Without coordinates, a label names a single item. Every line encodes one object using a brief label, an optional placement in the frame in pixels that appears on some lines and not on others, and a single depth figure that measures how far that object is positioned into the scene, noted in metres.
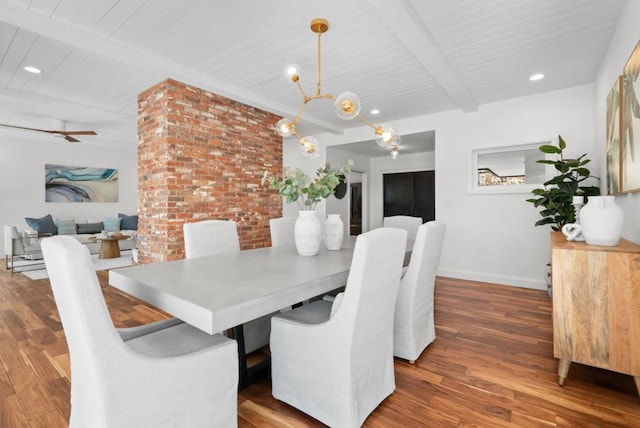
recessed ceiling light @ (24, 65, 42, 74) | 3.13
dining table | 1.03
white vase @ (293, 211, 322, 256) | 2.04
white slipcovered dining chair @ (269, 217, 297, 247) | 2.91
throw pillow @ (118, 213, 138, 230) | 6.89
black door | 6.64
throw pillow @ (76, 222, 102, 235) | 6.46
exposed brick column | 3.32
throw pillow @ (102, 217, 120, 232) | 6.72
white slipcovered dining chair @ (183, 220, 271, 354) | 2.09
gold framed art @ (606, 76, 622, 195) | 2.21
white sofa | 4.78
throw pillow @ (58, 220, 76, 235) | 6.14
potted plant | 2.98
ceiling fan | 4.90
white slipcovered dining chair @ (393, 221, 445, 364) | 1.85
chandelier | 2.15
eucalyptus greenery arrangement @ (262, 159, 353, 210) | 2.02
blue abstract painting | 6.55
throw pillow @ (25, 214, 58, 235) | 5.74
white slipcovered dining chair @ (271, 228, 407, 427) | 1.25
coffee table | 5.71
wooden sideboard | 1.51
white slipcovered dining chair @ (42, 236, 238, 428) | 0.86
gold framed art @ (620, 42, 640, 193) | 1.79
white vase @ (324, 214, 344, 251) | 2.31
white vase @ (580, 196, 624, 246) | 1.63
